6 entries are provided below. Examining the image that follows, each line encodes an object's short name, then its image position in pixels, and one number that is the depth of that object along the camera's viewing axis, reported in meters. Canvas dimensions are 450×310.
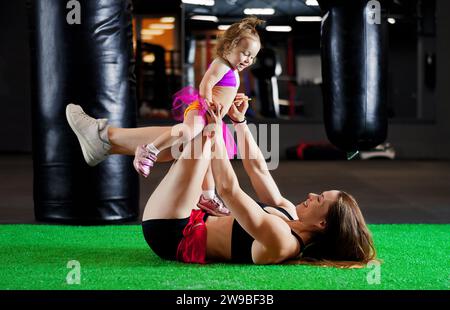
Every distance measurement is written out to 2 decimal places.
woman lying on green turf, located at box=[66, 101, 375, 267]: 3.36
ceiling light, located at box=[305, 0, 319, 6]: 11.07
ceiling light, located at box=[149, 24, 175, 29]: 11.22
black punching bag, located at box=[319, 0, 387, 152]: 4.61
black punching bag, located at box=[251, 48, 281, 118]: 11.20
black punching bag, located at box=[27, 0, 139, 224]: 5.14
